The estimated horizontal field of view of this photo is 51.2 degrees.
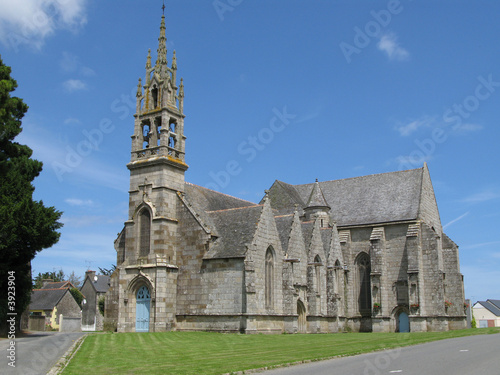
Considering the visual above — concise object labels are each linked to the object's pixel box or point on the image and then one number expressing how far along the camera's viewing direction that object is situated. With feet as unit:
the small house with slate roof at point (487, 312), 306.55
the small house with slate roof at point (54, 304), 191.11
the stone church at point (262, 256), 106.01
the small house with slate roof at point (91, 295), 214.12
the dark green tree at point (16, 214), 88.22
